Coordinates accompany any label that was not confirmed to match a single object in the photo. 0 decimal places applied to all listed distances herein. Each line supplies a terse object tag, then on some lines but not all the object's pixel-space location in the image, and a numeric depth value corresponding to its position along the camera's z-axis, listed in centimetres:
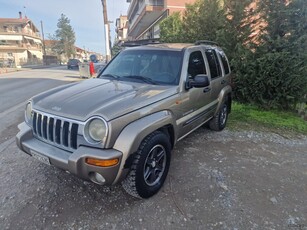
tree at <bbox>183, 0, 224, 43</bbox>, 781
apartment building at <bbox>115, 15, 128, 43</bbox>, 6915
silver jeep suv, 237
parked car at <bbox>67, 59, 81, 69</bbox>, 3344
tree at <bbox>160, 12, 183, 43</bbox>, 981
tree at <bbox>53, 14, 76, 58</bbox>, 7144
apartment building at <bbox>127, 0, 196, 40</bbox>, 1708
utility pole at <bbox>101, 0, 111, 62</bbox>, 1363
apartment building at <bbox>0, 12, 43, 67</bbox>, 4771
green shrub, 626
